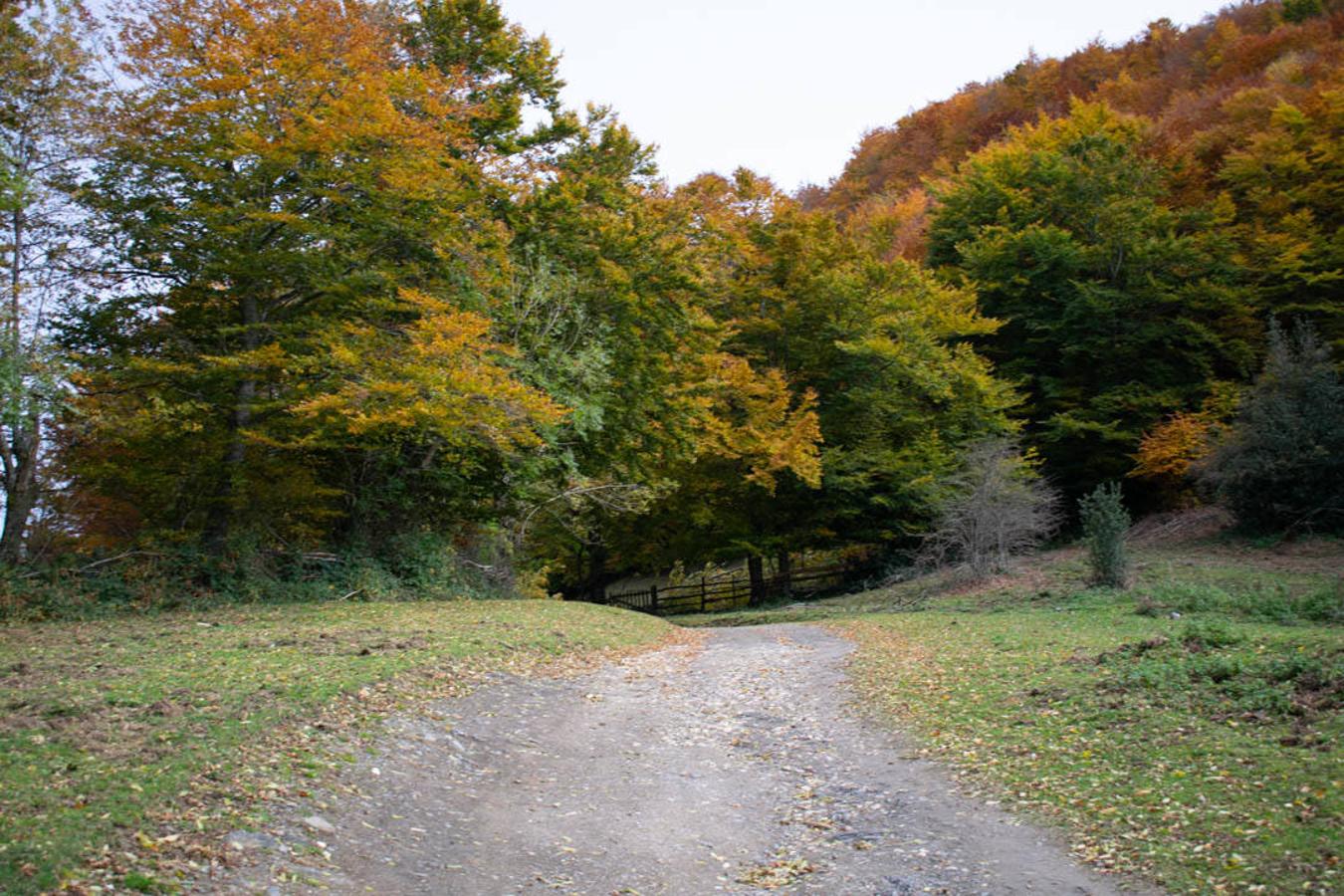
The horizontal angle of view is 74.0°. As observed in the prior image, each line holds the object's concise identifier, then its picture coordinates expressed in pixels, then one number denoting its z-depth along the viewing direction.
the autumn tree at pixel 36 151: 13.90
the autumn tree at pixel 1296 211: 28.53
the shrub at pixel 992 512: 22.17
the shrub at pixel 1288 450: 20.78
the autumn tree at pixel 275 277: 15.24
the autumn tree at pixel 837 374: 29.20
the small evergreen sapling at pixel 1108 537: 18.20
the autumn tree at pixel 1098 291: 30.19
